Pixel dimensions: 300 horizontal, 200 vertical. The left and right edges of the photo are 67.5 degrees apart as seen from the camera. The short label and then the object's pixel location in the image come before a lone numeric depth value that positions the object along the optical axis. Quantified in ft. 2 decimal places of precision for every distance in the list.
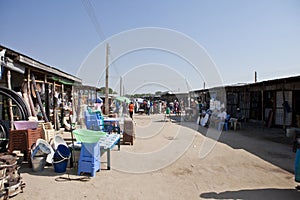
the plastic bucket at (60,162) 17.24
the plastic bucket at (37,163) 17.34
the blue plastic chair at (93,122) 33.10
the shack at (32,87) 22.89
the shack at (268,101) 40.22
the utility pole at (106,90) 67.31
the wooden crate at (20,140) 18.74
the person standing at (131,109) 56.03
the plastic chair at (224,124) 42.45
